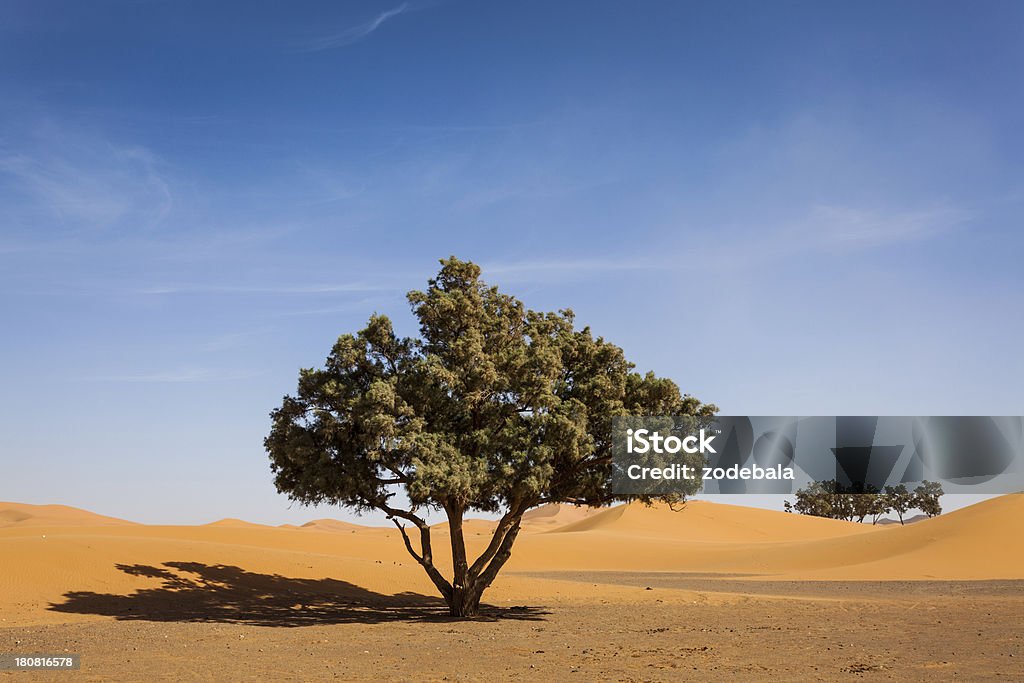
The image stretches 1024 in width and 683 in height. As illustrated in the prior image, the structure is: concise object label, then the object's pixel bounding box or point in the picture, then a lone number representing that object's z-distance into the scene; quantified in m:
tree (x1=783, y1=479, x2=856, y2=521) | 112.25
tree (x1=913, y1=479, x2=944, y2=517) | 105.19
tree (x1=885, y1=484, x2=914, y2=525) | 104.73
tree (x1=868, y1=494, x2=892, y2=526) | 107.60
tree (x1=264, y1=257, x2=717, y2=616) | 23.11
